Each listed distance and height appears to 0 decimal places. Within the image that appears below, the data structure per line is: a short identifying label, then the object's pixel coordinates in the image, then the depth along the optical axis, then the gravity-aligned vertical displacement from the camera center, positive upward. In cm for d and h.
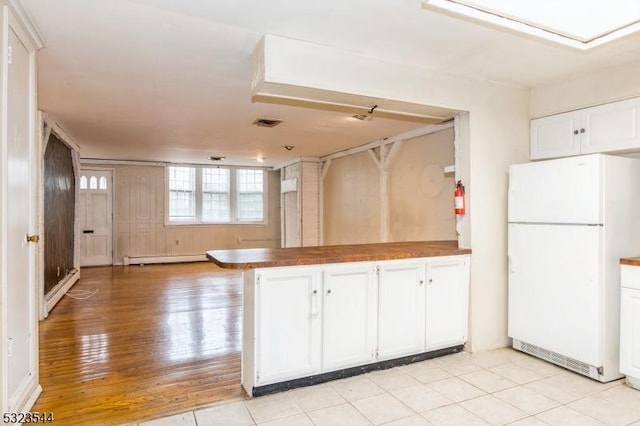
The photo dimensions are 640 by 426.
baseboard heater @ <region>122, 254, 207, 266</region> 869 -115
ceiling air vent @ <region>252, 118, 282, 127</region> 482 +116
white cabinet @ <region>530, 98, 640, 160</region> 290 +67
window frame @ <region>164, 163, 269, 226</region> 901 +32
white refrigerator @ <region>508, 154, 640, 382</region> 277 -33
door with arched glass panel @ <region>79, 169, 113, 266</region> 834 -11
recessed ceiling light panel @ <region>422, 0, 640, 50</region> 184 +101
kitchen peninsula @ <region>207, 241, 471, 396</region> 257 -75
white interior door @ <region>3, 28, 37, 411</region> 212 -14
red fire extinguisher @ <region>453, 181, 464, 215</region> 339 +10
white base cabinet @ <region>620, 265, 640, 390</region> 265 -82
